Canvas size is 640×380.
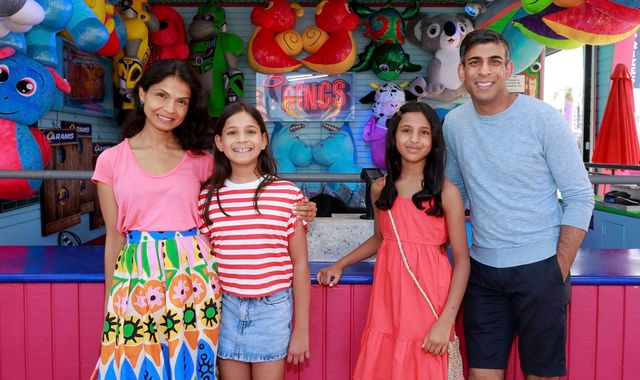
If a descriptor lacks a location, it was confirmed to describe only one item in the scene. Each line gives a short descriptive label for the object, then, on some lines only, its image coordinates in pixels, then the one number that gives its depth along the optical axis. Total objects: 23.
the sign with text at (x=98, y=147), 5.77
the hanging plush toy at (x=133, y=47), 5.41
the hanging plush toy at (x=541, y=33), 4.72
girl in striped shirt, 1.51
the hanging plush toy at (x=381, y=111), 6.35
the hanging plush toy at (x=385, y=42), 6.24
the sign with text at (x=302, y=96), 6.71
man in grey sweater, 1.53
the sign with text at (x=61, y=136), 4.68
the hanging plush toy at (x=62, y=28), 3.42
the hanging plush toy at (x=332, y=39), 6.07
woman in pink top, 1.49
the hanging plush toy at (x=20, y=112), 3.37
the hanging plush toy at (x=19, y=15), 2.85
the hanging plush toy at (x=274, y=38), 6.02
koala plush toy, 6.25
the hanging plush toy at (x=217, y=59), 6.18
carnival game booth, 1.90
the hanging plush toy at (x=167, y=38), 5.95
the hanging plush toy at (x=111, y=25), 4.21
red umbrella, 5.55
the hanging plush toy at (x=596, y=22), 3.95
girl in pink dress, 1.54
